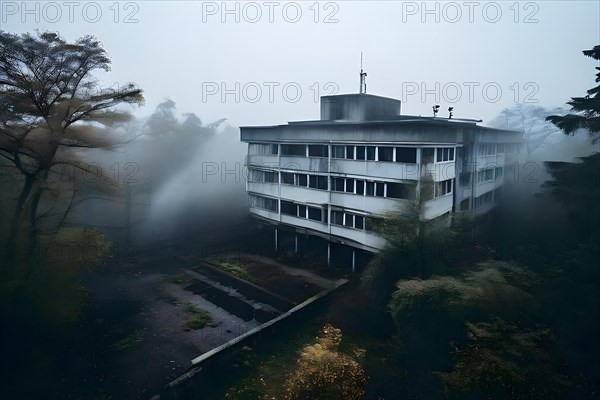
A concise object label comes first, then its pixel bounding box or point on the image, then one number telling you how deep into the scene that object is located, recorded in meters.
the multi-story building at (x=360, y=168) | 21.05
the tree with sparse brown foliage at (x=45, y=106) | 17.05
